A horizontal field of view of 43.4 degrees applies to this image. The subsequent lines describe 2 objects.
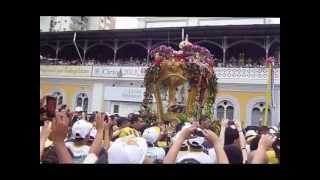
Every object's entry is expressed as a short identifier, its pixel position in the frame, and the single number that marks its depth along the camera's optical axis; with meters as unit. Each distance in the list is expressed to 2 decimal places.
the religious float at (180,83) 4.49
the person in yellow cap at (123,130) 4.42
